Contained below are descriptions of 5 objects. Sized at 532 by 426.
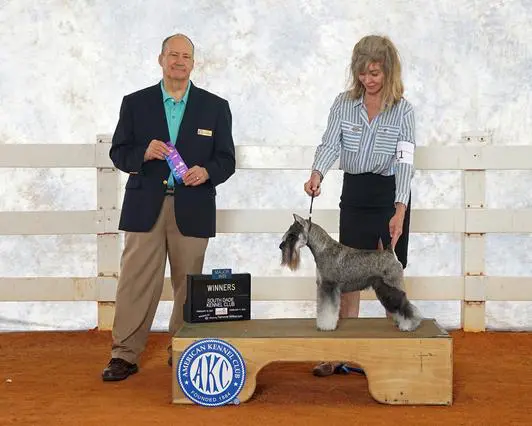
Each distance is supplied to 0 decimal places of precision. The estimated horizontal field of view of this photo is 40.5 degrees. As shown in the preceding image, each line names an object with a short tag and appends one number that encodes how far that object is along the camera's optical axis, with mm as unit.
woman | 2717
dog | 2617
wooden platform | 2584
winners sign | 2871
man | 3033
